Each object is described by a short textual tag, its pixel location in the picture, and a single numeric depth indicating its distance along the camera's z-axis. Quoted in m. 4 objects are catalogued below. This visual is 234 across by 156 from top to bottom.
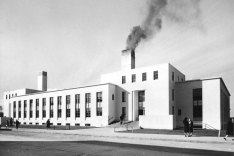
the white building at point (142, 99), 35.59
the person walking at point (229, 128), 17.08
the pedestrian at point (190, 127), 19.98
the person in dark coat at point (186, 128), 19.91
